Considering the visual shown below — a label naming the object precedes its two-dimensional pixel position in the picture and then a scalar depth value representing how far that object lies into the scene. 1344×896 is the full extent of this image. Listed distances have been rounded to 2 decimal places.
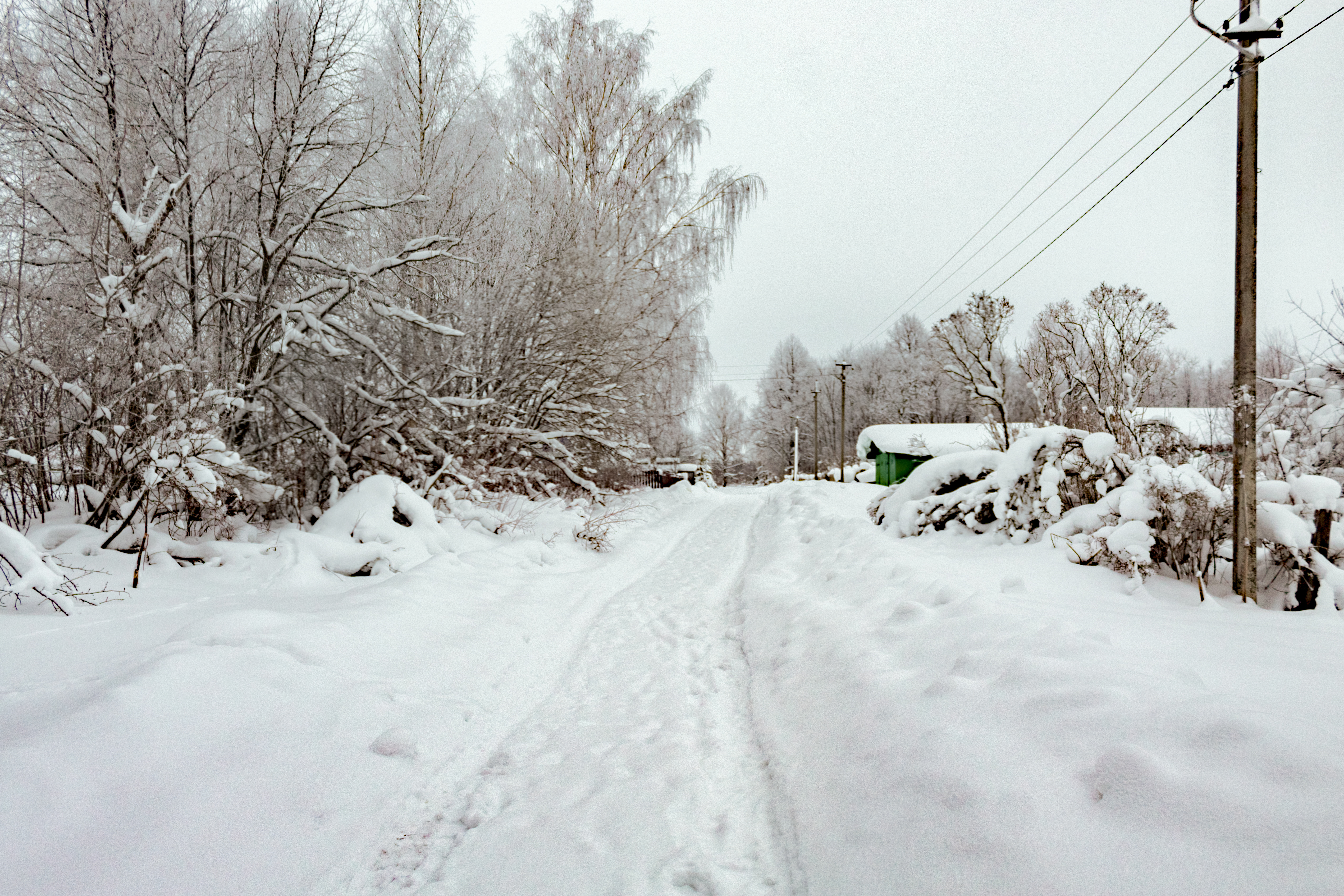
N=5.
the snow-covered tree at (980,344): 18.75
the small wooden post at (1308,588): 4.78
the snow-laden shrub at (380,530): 6.41
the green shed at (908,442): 24.27
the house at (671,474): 26.64
